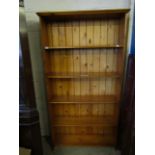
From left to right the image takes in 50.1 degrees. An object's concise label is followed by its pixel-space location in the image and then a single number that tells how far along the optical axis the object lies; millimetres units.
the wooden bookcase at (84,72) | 2043
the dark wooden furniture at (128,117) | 1673
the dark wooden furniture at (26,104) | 1563
